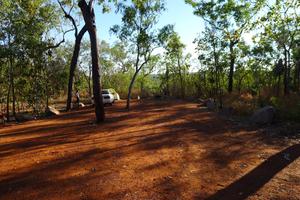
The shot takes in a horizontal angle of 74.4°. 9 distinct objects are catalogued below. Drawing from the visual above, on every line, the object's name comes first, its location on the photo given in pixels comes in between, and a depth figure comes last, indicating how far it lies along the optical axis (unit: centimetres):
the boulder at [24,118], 1380
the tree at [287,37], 1222
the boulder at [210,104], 1306
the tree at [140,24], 1325
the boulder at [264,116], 811
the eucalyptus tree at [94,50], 964
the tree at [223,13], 1585
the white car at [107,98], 1788
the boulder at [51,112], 1459
